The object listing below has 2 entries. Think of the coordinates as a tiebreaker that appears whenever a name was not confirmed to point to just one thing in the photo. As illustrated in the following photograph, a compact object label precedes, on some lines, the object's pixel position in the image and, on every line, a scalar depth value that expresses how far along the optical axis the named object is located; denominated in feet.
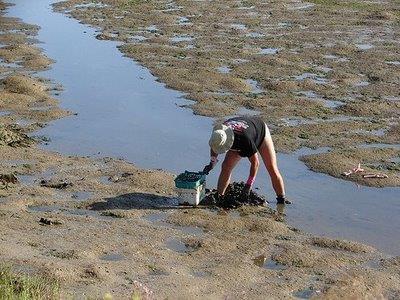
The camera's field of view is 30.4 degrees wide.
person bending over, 31.48
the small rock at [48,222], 30.68
